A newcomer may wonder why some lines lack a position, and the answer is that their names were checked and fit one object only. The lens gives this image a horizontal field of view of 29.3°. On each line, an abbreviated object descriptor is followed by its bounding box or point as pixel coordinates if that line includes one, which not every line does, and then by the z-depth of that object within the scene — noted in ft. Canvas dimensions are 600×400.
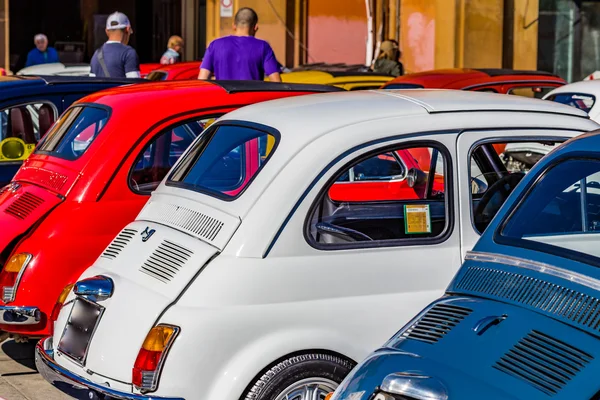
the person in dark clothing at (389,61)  53.11
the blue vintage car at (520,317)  11.82
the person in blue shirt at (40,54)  69.21
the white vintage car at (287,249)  15.74
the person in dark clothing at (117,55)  36.19
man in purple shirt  33.27
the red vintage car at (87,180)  21.31
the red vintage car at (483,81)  39.52
